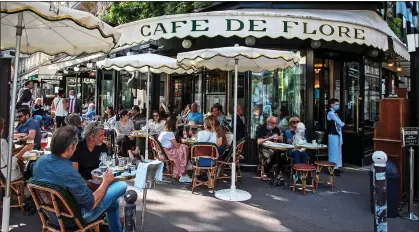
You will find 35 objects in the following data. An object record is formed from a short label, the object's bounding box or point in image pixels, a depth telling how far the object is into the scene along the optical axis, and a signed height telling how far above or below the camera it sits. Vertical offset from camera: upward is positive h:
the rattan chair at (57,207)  2.79 -0.78
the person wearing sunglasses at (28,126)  5.66 -0.12
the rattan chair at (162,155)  6.46 -0.72
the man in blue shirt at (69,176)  2.89 -0.51
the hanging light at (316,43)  8.03 +1.90
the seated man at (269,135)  6.84 -0.31
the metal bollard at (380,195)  3.75 -0.86
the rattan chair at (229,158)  6.31 -0.75
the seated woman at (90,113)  13.19 +0.27
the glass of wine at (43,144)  6.15 -0.47
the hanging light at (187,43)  8.67 +2.04
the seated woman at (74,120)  5.56 -0.01
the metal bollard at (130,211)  3.31 -0.94
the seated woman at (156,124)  8.09 -0.11
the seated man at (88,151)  4.09 -0.40
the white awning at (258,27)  7.22 +2.10
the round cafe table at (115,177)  3.76 -0.65
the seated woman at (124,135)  8.09 -0.38
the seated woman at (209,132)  6.09 -0.23
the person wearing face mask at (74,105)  13.04 +0.58
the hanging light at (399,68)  12.55 +2.03
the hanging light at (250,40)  7.97 +1.95
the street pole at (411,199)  4.70 -1.14
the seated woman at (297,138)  6.54 -0.37
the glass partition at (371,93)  9.29 +0.83
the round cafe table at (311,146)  6.35 -0.50
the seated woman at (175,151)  6.58 -0.63
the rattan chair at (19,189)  4.49 -0.98
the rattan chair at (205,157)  5.86 -0.67
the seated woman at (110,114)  10.36 +0.18
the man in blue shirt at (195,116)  9.04 +0.11
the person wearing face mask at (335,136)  7.80 -0.37
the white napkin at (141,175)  3.42 -0.59
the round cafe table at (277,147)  6.26 -0.52
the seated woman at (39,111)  14.97 +0.37
